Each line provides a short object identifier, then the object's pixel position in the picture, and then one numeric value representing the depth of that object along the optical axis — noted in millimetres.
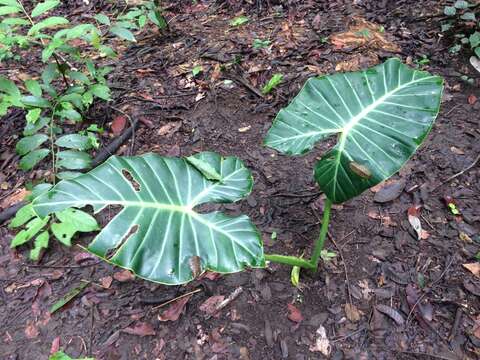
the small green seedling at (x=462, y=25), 2613
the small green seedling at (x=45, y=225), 1746
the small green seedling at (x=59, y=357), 1406
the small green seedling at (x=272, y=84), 2606
